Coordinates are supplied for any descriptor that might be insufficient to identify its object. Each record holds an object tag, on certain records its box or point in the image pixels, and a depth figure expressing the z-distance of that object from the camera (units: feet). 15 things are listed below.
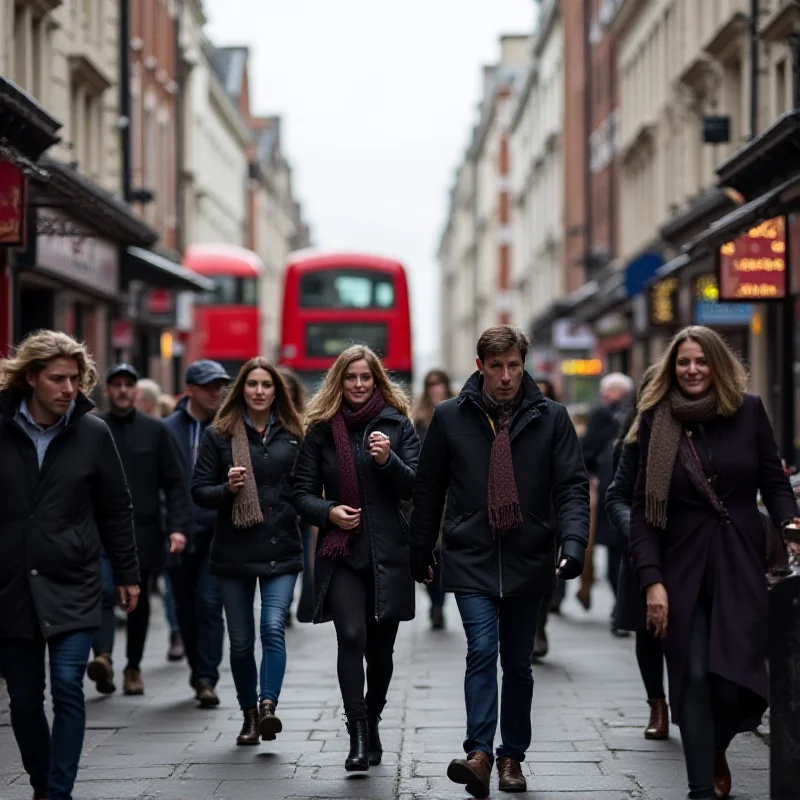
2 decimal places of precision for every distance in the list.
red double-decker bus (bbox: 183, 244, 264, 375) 157.17
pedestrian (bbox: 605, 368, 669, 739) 28.17
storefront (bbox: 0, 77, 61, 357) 41.96
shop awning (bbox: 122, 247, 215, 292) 89.51
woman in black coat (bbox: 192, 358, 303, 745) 31.17
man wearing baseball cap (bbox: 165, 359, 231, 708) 35.32
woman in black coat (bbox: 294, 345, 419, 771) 28.35
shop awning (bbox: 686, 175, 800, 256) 45.73
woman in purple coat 24.21
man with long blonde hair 23.30
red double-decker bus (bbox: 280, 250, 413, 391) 115.44
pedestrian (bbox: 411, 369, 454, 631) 49.52
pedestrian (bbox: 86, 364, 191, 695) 37.27
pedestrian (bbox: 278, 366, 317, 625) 29.68
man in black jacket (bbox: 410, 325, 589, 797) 25.98
